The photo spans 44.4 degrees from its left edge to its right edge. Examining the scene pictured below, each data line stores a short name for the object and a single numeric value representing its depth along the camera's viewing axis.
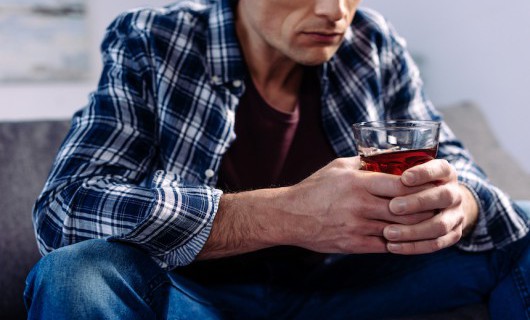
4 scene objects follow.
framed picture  2.91
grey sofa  1.57
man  1.07
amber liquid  1.02
